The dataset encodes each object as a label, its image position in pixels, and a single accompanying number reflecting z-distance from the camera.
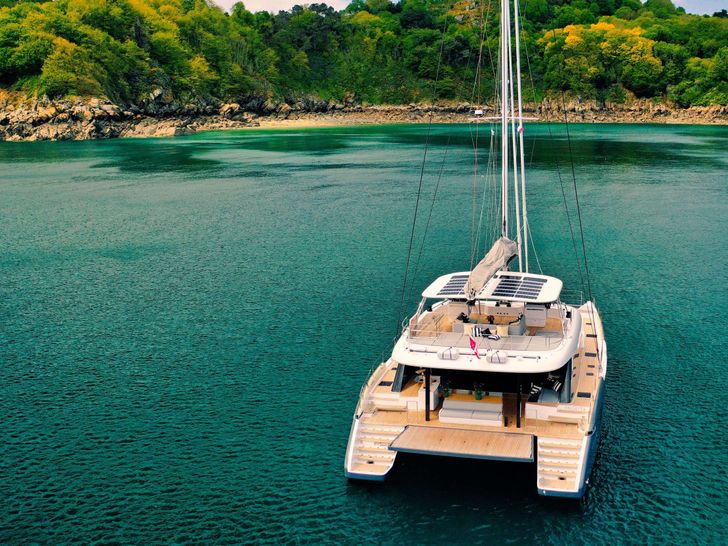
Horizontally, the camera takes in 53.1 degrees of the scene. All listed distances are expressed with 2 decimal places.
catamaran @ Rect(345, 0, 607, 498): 21.25
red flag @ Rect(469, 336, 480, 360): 22.83
